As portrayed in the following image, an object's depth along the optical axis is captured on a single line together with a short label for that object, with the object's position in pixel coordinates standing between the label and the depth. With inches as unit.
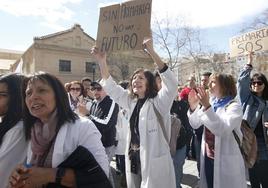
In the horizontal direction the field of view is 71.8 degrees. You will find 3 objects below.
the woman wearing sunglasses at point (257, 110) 94.4
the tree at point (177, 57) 496.3
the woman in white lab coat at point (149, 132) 73.7
